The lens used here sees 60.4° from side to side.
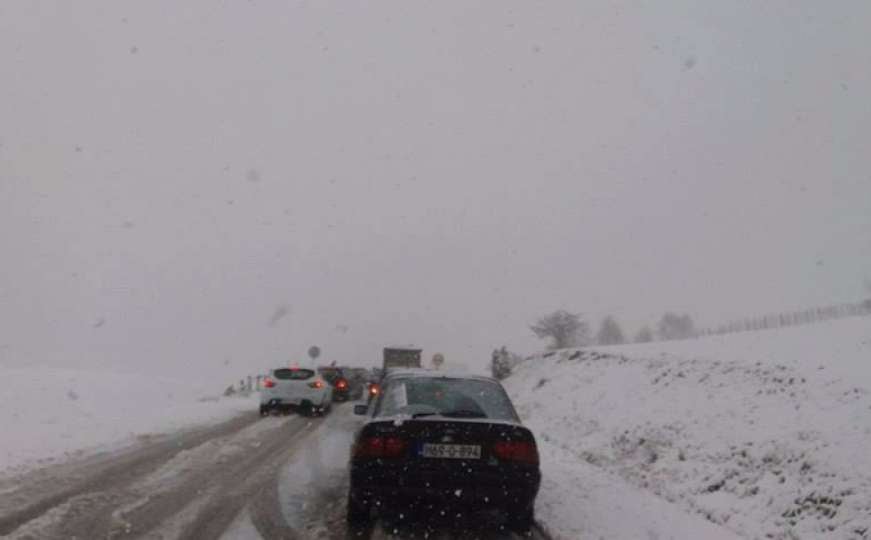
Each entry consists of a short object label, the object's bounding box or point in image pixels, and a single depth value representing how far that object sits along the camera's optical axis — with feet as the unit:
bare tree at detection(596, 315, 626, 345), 420.36
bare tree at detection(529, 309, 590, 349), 280.51
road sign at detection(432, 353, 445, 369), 118.42
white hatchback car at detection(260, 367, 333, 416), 67.21
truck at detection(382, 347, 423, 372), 129.70
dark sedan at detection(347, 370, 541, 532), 20.47
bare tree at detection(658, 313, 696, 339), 465.88
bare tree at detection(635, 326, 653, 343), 415.74
